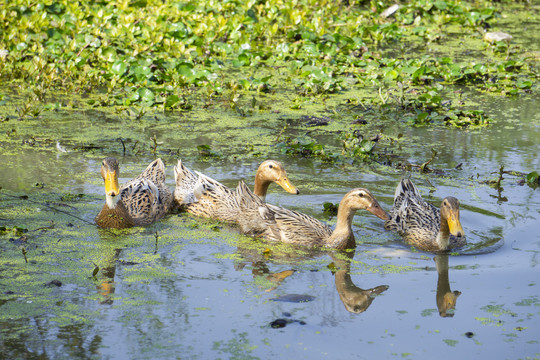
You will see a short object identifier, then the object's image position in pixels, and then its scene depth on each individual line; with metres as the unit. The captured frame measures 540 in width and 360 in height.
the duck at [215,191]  16.62
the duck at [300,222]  15.05
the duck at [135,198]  15.59
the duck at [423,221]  14.84
